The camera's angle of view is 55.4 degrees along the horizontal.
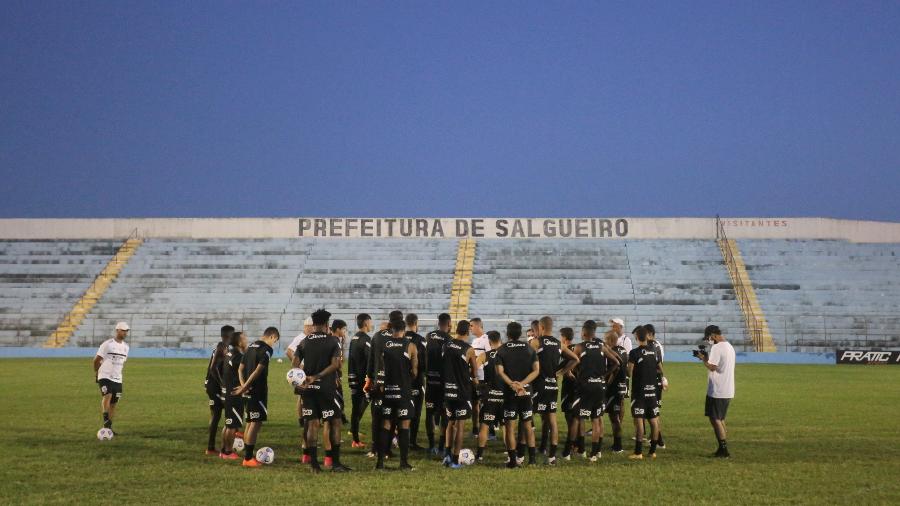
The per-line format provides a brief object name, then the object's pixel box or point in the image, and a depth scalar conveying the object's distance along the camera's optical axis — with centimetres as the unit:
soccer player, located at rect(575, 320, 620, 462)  1362
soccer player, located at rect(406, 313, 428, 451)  1393
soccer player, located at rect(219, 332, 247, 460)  1324
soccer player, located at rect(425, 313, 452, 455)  1381
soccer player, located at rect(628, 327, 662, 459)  1365
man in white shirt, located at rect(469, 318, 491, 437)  1537
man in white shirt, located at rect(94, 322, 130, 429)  1571
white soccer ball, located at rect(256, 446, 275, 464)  1255
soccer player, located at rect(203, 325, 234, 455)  1391
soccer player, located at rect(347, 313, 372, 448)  1414
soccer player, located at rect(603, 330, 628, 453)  1441
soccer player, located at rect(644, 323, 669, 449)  1422
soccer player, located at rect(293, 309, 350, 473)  1213
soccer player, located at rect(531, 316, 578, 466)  1319
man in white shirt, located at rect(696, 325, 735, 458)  1349
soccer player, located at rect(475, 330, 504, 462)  1289
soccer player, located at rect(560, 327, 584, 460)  1361
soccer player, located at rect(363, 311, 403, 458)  1276
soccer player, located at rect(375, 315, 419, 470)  1258
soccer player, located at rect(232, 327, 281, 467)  1284
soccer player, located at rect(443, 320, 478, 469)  1254
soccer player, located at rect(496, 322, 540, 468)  1270
